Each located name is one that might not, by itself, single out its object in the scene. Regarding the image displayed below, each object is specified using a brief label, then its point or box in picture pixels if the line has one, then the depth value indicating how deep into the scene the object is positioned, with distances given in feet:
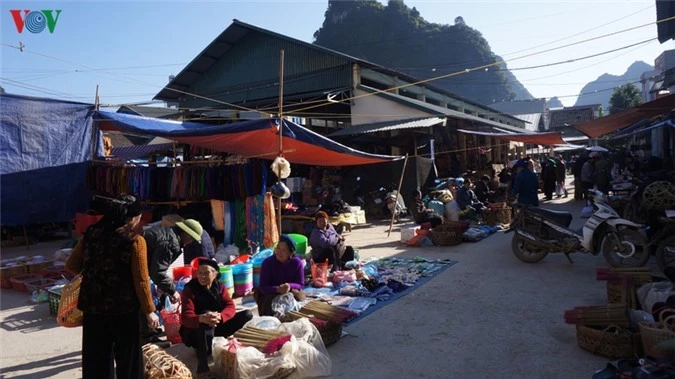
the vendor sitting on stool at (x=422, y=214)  29.40
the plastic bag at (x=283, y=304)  13.39
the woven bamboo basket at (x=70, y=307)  10.28
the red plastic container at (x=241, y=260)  20.11
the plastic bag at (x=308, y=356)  10.64
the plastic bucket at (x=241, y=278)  18.33
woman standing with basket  8.40
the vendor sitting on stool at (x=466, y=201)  35.24
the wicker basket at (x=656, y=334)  9.35
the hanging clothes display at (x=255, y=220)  21.90
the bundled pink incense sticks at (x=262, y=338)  11.02
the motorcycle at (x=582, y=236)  18.72
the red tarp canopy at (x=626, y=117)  28.37
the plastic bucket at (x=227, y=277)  17.39
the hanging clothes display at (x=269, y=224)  21.74
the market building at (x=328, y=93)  42.96
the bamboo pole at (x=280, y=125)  19.93
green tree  106.22
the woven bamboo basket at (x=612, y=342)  10.57
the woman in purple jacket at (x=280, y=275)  13.67
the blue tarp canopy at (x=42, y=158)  25.22
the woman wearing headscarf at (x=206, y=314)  11.13
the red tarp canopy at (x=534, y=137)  42.09
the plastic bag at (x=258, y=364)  10.34
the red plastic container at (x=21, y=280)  20.15
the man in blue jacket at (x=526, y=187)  26.07
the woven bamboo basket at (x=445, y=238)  26.91
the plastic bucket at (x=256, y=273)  19.13
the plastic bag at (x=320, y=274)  19.44
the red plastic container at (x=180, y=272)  17.02
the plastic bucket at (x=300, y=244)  22.11
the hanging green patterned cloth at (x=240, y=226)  22.79
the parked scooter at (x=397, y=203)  34.99
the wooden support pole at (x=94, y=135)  26.40
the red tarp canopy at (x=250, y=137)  20.68
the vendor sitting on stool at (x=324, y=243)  20.89
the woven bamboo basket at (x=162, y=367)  9.74
